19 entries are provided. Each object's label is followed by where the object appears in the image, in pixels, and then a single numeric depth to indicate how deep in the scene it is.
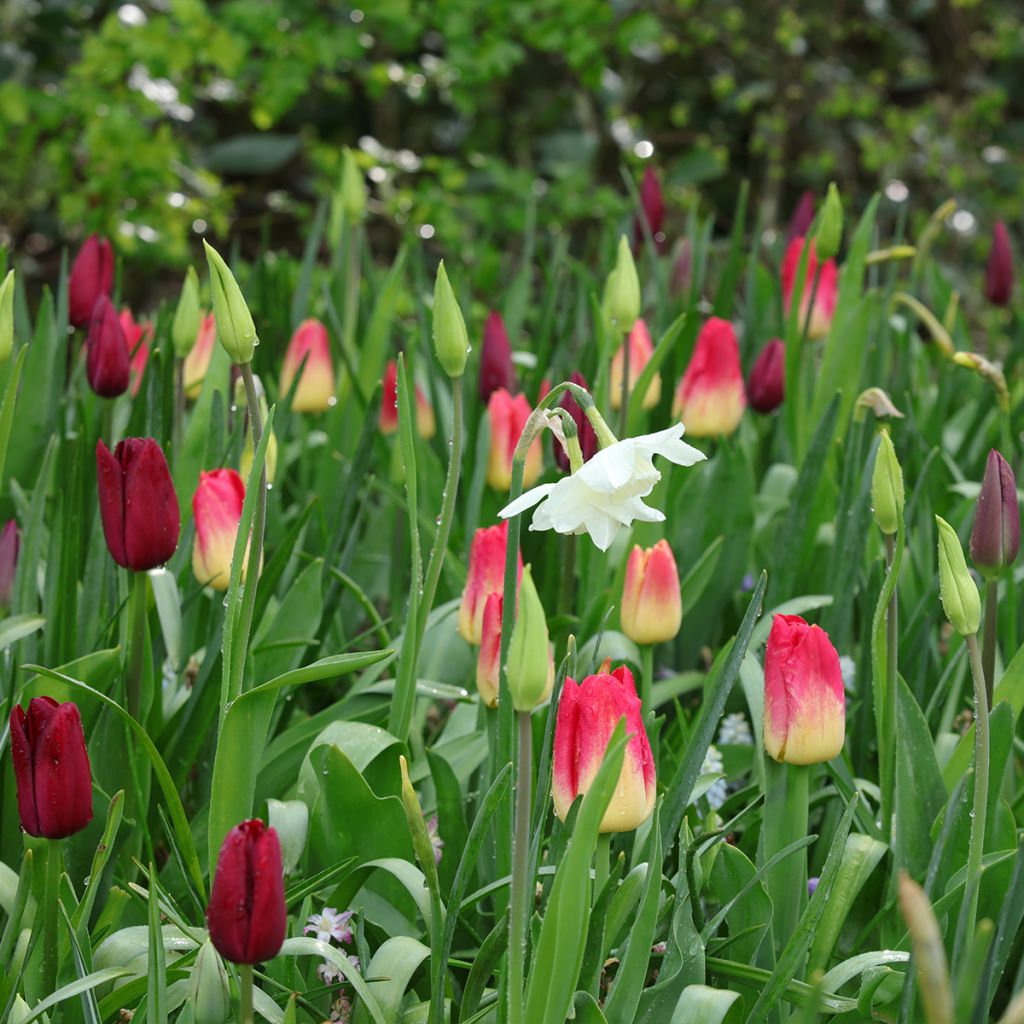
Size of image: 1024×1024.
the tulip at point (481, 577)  1.64
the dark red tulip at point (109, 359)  1.81
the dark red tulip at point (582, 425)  1.70
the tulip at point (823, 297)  2.16
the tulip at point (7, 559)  1.68
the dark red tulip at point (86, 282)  2.01
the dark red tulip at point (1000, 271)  2.65
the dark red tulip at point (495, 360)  1.98
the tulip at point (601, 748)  1.47
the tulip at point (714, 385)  1.94
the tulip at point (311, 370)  2.00
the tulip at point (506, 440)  1.86
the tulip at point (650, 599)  1.64
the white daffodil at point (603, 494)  1.44
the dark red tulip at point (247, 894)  1.38
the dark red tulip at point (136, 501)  1.57
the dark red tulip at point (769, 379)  1.93
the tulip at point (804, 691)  1.53
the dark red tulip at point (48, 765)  1.46
